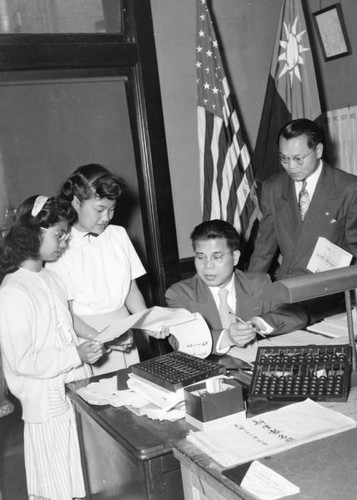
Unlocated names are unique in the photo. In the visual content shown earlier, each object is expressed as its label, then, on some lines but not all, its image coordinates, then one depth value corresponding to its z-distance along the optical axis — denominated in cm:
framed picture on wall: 405
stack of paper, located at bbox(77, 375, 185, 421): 187
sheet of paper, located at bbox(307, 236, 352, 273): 257
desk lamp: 183
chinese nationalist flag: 407
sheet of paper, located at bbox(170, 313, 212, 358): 233
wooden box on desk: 170
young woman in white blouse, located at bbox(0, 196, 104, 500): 235
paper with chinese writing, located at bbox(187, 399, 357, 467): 154
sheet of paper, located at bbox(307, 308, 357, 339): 249
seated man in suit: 270
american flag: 403
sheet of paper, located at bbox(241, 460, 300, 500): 134
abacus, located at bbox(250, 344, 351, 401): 184
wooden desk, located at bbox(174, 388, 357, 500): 134
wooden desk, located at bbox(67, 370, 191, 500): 171
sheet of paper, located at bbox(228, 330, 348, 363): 238
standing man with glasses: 303
